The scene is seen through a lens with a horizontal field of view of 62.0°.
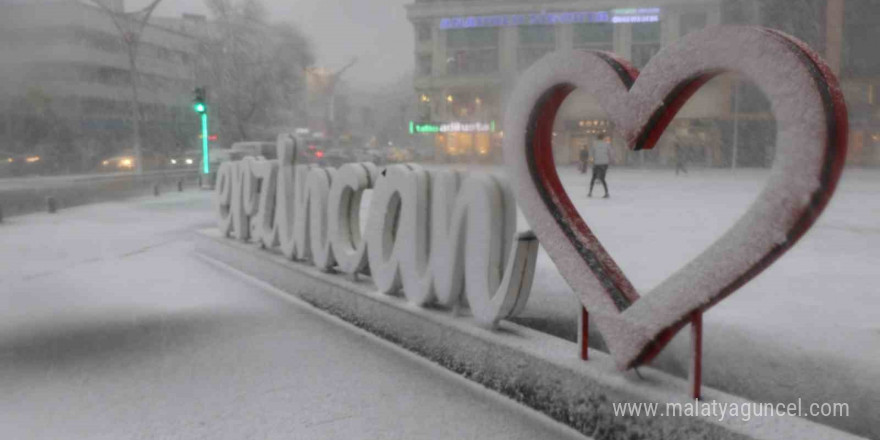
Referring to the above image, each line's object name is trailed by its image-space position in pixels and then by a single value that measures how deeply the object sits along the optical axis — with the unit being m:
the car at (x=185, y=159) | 43.12
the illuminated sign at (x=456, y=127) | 46.53
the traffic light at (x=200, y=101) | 21.91
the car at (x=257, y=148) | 27.38
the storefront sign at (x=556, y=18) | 39.22
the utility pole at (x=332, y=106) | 45.79
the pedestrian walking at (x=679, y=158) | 30.80
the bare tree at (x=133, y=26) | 28.97
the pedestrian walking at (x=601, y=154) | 17.67
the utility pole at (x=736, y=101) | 32.88
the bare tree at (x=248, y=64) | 39.59
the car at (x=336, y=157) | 35.49
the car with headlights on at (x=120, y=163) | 43.09
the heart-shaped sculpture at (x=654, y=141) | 2.71
